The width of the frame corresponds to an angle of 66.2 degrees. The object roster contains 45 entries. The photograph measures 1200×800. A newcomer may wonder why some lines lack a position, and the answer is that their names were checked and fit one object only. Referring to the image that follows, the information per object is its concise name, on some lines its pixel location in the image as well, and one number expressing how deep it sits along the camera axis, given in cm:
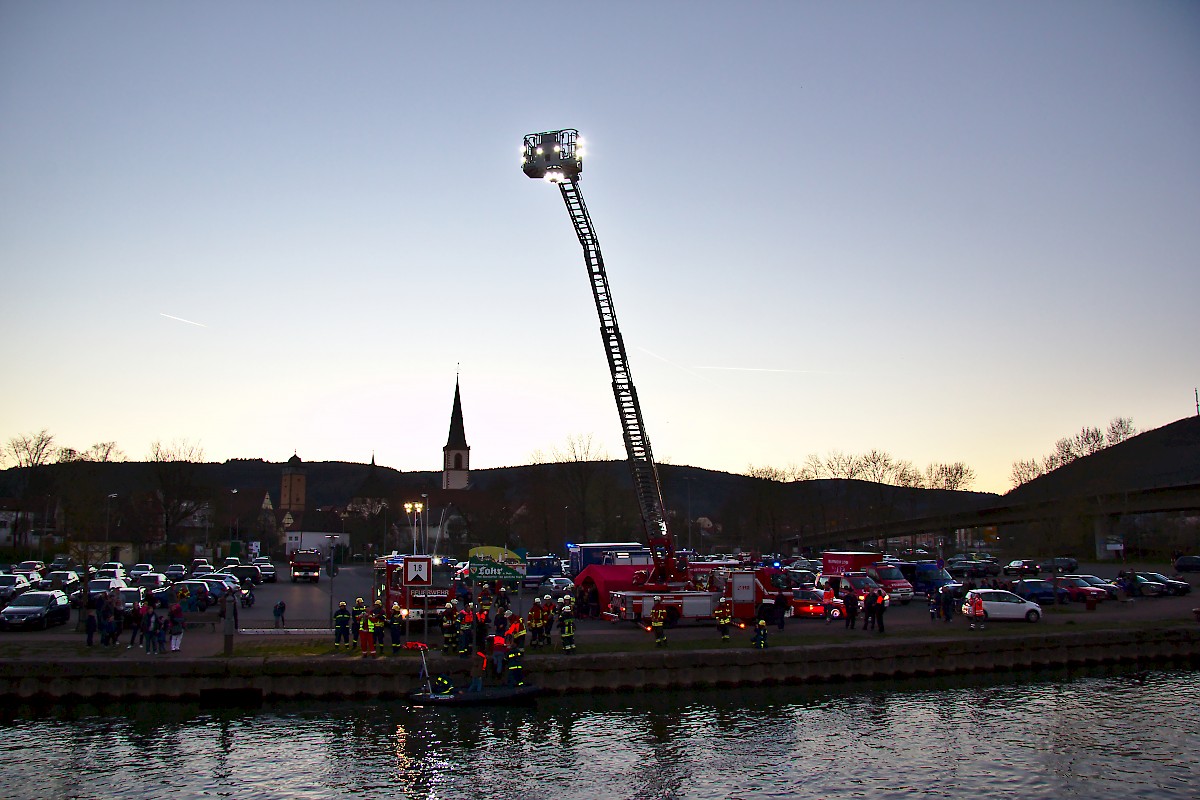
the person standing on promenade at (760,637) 3191
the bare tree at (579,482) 10894
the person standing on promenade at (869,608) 3594
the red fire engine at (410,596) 3356
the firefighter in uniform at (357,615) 3102
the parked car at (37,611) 3578
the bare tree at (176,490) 10062
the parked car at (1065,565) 7269
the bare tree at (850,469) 13688
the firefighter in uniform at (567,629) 3053
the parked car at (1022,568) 7334
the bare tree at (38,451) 10469
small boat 2752
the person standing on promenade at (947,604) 3872
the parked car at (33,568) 6541
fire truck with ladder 3722
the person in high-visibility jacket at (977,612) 3838
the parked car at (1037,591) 4575
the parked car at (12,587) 4300
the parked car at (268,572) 7200
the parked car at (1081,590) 4681
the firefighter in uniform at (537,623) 3167
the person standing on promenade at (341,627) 3094
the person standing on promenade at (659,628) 3191
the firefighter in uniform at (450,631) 3041
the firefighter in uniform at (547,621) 3191
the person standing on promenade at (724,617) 3369
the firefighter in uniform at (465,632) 3031
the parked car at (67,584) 4401
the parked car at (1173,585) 5244
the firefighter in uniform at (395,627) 3111
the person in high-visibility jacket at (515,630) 2892
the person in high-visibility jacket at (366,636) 2992
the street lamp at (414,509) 6395
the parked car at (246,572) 6462
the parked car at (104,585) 4444
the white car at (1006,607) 3959
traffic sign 3378
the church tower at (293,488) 18738
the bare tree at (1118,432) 11075
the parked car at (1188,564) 7050
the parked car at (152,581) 5078
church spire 18200
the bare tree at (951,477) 13525
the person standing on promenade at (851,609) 3716
